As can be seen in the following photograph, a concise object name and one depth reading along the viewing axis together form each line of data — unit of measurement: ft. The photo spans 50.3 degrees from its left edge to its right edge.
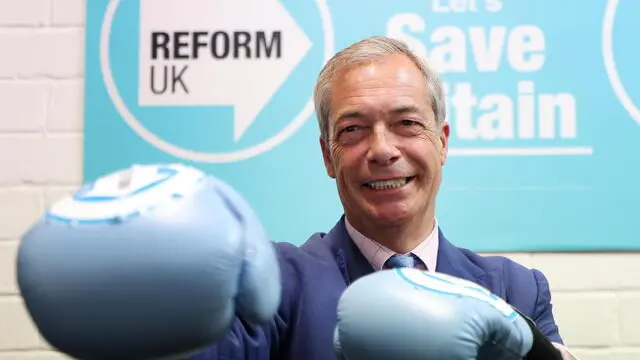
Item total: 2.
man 3.81
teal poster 5.17
